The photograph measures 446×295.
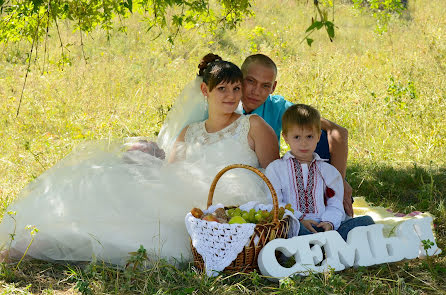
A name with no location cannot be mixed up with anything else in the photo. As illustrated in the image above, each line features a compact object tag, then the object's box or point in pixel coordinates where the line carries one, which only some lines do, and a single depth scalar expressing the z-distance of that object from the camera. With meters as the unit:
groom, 3.92
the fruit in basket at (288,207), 3.26
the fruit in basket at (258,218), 3.06
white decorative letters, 2.97
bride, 3.20
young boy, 3.48
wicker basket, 2.98
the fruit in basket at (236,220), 3.01
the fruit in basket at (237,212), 3.16
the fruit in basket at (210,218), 3.05
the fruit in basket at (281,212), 3.14
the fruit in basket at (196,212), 3.12
